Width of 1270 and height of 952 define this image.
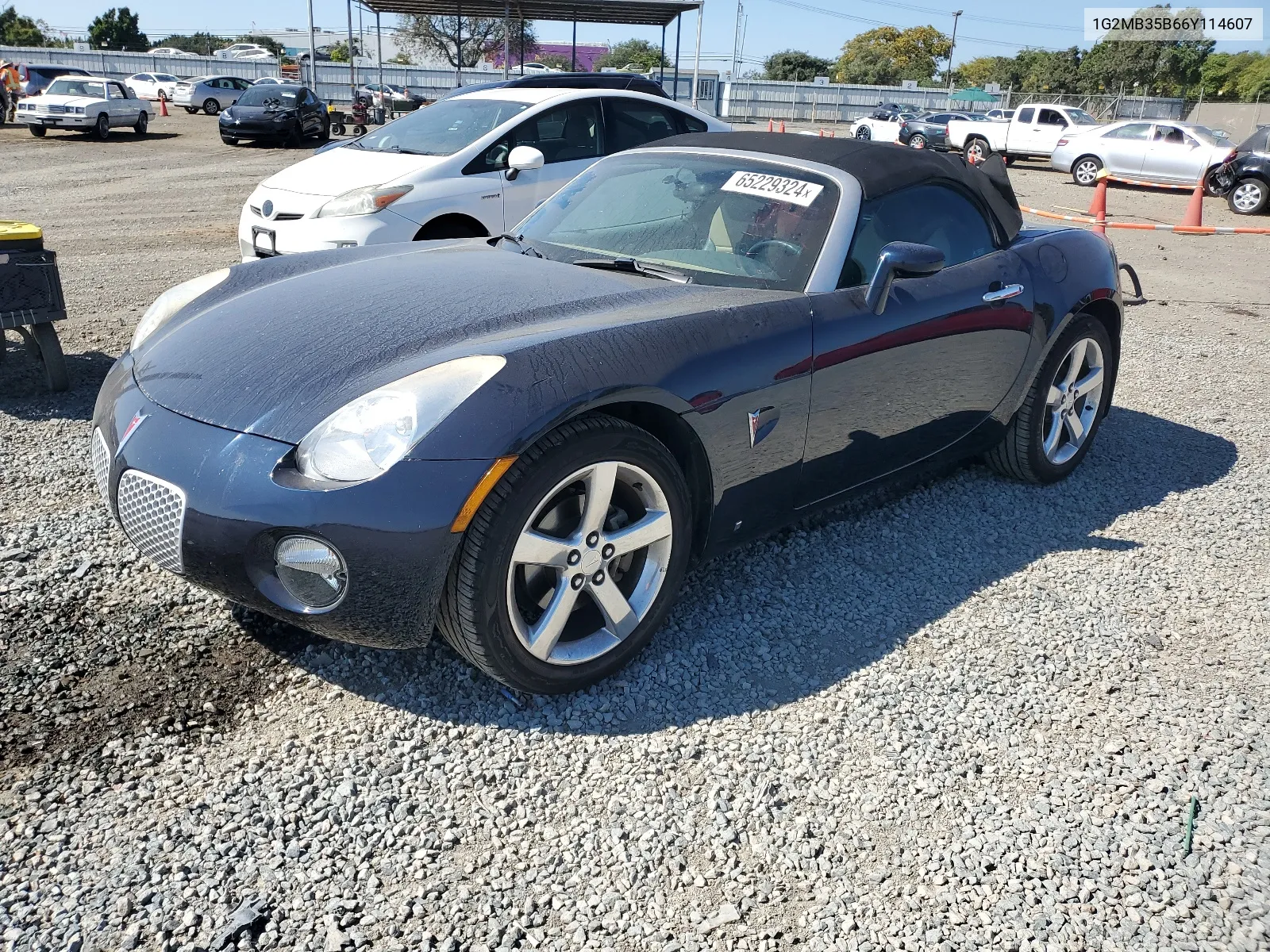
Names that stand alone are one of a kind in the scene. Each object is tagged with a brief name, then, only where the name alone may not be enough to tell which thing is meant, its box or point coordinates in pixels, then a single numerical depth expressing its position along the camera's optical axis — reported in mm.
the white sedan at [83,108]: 23000
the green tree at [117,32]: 71438
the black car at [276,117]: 23156
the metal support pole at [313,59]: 32125
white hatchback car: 7160
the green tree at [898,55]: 92125
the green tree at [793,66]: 92188
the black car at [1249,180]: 17250
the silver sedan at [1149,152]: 20156
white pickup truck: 25094
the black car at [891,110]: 37219
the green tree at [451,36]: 69188
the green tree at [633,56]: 95938
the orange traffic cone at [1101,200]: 13750
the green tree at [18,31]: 65438
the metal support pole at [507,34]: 25969
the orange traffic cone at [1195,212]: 14773
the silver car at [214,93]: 35531
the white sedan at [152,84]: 39969
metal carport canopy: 25547
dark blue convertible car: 2498
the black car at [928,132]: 29312
